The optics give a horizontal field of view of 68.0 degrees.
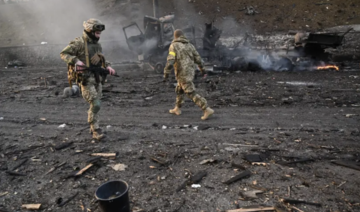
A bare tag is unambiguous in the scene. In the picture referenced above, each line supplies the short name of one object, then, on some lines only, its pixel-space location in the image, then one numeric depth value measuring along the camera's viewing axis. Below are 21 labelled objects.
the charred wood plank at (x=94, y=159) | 4.40
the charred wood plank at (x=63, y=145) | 4.95
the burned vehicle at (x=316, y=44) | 11.35
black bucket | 2.63
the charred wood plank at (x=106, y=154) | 4.54
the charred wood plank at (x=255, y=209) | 3.09
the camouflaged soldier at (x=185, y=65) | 6.18
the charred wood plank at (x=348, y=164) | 3.83
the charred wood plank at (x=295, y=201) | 3.18
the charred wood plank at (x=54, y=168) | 4.17
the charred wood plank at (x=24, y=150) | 4.91
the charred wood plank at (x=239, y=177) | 3.67
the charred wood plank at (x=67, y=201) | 3.39
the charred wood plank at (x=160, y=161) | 4.21
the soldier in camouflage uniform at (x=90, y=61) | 4.80
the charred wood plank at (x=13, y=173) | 4.16
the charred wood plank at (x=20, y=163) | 4.35
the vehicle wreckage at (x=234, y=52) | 11.48
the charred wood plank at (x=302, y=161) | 4.06
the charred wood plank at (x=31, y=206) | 3.33
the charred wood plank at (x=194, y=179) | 3.63
